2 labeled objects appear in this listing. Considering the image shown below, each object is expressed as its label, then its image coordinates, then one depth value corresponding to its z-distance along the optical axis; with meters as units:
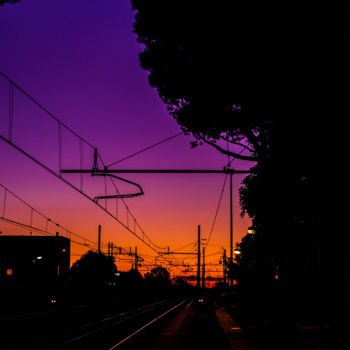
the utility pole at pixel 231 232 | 38.67
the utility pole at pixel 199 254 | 58.90
